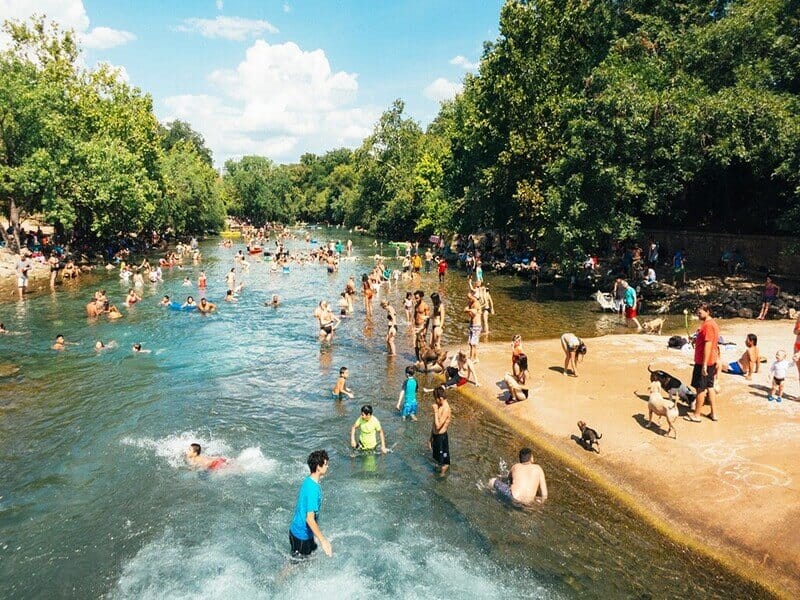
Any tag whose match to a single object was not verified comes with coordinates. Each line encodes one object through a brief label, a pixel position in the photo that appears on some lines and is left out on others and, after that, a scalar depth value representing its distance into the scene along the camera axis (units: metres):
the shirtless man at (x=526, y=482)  10.25
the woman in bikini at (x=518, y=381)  14.80
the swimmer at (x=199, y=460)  12.24
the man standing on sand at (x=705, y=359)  12.38
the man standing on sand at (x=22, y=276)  31.70
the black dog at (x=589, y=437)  11.91
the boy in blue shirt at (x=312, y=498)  7.67
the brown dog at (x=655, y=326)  21.73
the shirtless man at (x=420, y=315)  20.23
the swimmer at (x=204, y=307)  28.70
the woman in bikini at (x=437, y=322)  18.53
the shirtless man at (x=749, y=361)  15.02
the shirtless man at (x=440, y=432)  11.41
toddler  13.39
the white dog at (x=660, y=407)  11.94
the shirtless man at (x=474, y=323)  18.11
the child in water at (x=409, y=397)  14.49
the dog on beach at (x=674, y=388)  13.17
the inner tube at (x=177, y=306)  29.19
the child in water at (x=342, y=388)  16.12
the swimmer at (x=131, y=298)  30.25
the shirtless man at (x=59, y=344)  21.38
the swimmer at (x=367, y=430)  12.34
